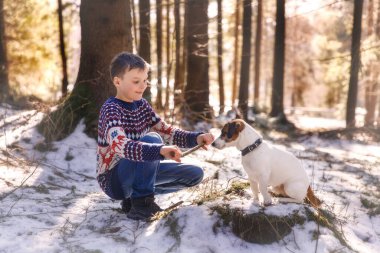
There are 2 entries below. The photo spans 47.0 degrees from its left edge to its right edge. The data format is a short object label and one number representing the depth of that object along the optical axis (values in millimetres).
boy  4000
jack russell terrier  4117
